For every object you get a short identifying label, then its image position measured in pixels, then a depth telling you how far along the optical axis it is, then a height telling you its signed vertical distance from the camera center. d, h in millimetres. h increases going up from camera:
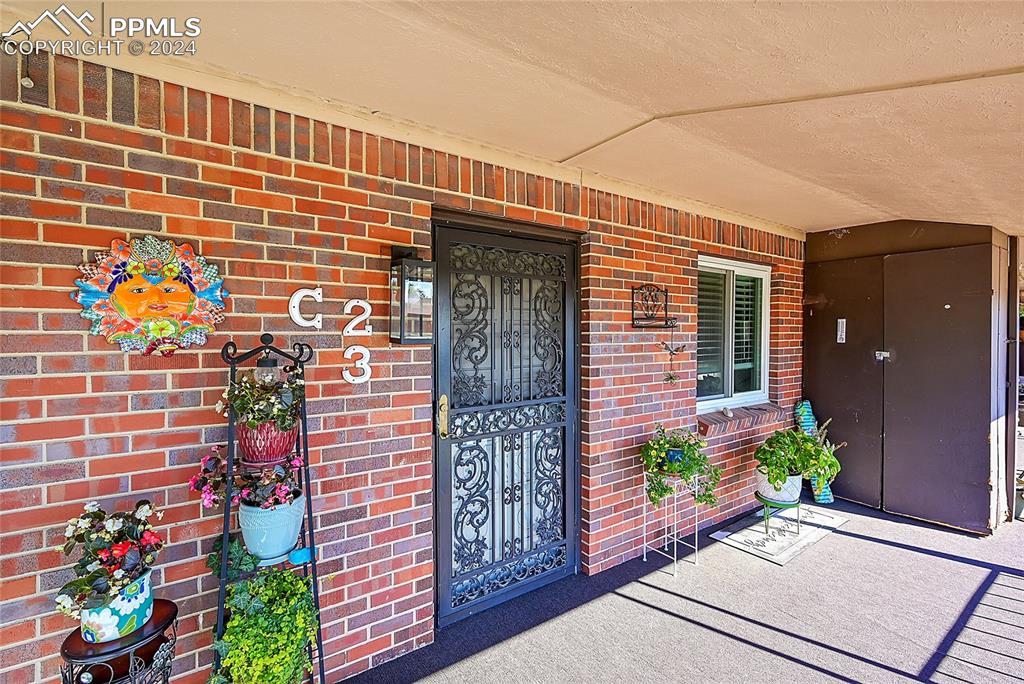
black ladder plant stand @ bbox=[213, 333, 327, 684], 1684 -438
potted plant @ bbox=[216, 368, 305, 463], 1674 -277
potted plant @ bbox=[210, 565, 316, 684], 1634 -1043
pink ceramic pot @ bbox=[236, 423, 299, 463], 1696 -384
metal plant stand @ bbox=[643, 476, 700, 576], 3359 -1350
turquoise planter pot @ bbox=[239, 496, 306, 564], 1693 -700
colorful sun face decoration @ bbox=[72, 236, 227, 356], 1606 +135
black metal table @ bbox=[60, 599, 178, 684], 1404 -1013
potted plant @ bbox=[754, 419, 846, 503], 3584 -971
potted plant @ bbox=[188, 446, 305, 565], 1696 -603
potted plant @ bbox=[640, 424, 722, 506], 2994 -817
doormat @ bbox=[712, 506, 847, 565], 3348 -1505
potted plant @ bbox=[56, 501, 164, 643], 1411 -727
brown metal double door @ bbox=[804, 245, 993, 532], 3619 -341
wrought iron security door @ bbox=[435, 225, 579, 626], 2590 -485
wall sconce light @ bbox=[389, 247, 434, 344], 2158 +173
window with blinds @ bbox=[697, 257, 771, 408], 3986 +20
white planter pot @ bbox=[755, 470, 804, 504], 3605 -1186
